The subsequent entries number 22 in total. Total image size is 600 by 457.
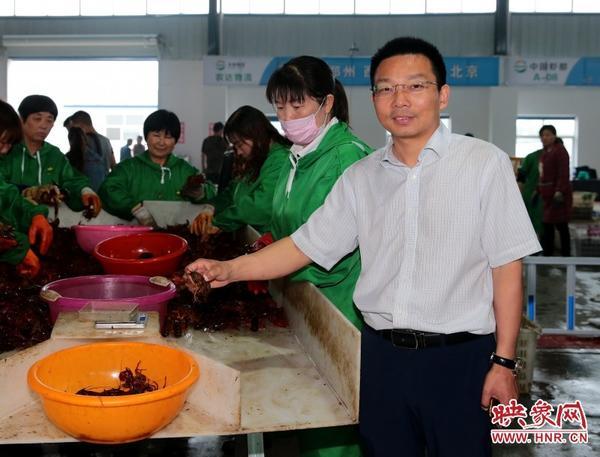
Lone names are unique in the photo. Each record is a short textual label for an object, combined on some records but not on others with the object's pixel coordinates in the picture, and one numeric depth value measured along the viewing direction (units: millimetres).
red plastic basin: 2490
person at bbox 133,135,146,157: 14373
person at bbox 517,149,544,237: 9875
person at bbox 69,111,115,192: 6575
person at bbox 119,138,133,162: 15164
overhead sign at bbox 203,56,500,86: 13000
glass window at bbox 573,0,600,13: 16438
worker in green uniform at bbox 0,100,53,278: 2668
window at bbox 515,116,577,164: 18016
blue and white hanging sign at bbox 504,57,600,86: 13172
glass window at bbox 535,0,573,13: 16531
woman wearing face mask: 2402
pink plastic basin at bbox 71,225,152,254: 3168
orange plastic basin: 1426
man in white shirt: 1757
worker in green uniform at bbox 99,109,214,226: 4266
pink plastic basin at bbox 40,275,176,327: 1983
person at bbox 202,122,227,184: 10570
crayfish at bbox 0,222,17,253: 2471
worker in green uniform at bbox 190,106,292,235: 3510
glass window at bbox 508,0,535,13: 16516
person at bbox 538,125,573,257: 9492
